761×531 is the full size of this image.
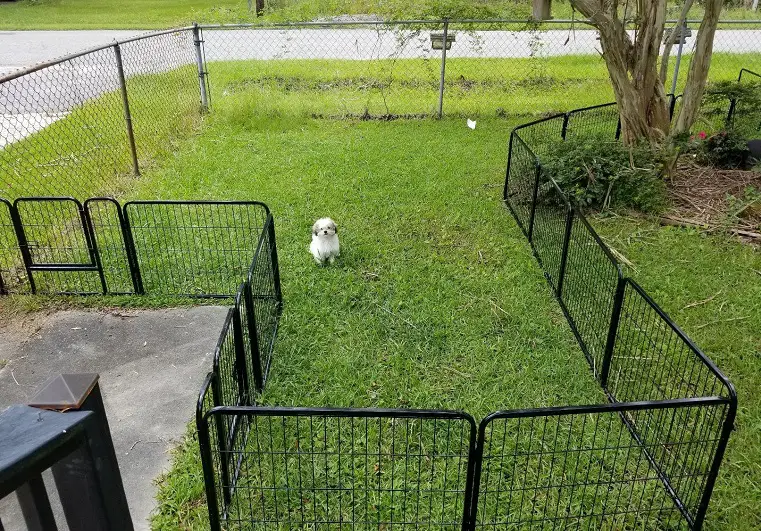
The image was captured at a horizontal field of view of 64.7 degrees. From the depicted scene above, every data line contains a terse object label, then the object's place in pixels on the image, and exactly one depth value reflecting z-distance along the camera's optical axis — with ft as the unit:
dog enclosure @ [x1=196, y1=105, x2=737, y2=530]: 8.34
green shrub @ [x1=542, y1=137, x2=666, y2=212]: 21.13
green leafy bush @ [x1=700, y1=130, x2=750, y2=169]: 23.89
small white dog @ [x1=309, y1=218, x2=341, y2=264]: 16.74
